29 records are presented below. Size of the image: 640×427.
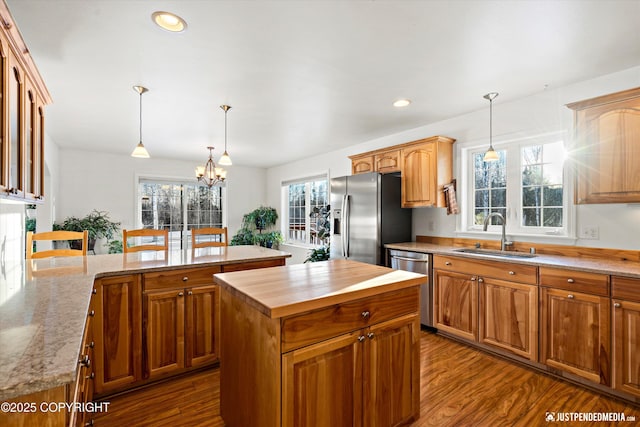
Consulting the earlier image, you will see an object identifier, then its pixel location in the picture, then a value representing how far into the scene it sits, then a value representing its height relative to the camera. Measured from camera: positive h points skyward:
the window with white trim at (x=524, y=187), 2.96 +0.28
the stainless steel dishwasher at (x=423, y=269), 3.24 -0.60
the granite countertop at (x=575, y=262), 2.08 -0.39
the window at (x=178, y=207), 6.18 +0.16
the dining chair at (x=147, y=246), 2.79 -0.27
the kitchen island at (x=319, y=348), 1.30 -0.64
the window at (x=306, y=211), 5.89 +0.08
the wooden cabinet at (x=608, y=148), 2.22 +0.50
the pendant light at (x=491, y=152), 2.94 +0.59
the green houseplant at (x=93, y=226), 5.19 -0.18
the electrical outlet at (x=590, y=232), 2.63 -0.16
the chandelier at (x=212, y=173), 4.66 +0.65
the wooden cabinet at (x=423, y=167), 3.51 +0.56
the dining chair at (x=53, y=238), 2.32 -0.19
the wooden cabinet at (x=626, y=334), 1.99 -0.80
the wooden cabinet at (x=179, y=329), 2.20 -0.86
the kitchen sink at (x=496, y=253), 2.92 -0.39
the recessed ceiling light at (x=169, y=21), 1.79 +1.17
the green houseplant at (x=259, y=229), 6.74 -0.35
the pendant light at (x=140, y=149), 2.80 +0.60
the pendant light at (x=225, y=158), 3.30 +0.61
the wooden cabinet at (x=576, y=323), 2.12 -0.80
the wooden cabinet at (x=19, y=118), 1.46 +0.55
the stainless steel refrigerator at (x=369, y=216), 3.71 -0.03
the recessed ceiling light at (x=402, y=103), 3.12 +1.16
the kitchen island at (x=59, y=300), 0.72 -0.36
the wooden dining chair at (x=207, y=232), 2.93 -0.18
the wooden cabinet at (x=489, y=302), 2.50 -0.80
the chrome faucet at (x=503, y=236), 3.05 -0.23
